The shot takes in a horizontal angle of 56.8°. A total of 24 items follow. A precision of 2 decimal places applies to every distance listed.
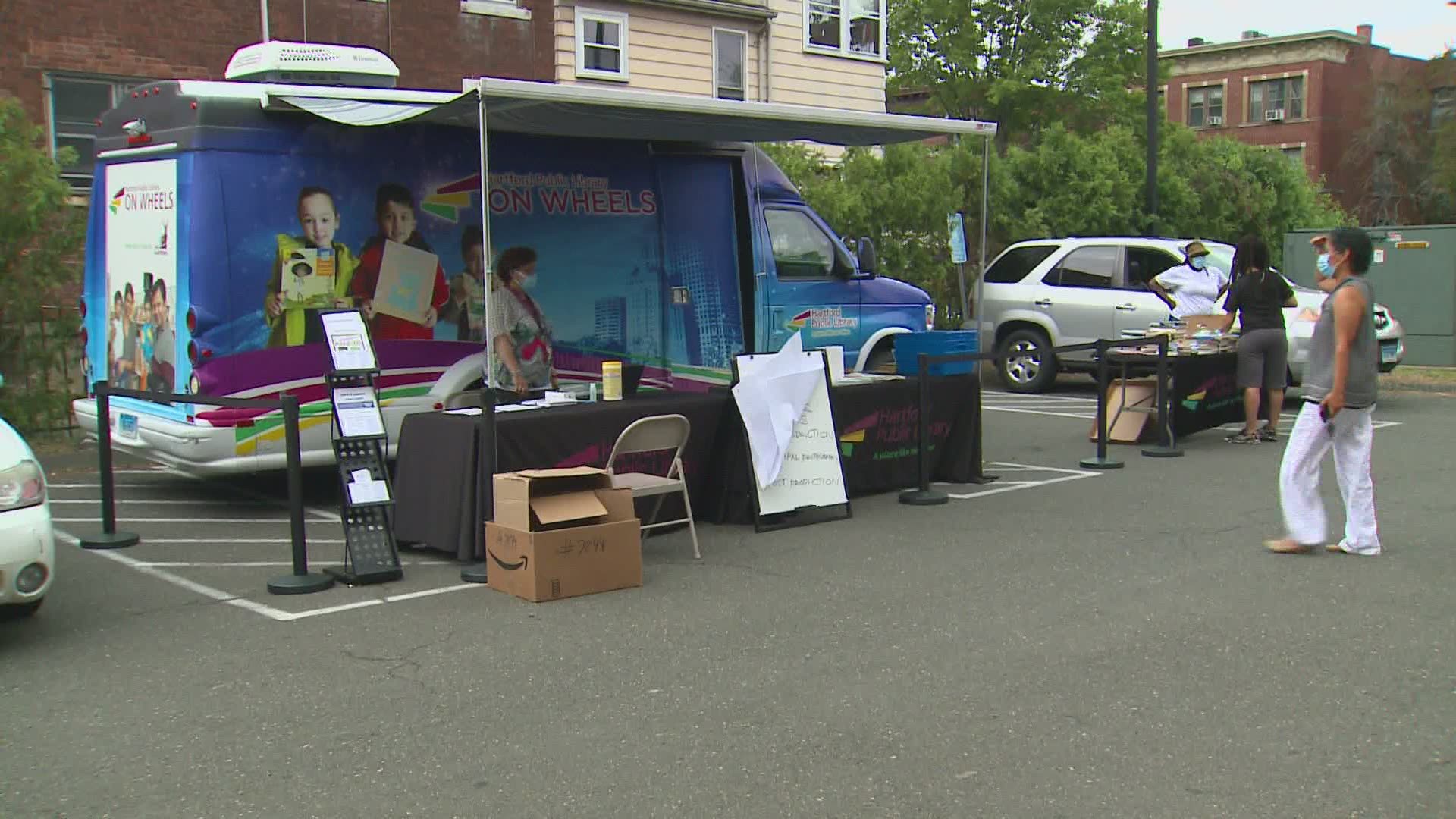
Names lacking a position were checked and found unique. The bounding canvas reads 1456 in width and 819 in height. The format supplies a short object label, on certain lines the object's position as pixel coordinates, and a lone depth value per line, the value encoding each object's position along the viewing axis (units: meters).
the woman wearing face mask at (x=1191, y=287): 14.15
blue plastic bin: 11.03
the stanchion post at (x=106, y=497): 8.56
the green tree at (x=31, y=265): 12.02
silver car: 16.27
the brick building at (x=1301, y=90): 53.88
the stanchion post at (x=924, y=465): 9.81
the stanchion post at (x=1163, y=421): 12.16
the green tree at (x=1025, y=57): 35.25
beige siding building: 21.72
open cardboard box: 7.13
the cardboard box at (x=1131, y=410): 12.90
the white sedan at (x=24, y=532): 6.13
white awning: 8.47
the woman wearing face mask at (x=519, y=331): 10.53
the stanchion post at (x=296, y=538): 7.21
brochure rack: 7.61
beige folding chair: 7.93
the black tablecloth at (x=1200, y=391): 12.62
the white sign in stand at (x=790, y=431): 8.94
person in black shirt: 12.59
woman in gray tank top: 7.59
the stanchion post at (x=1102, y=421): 11.47
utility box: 18.31
